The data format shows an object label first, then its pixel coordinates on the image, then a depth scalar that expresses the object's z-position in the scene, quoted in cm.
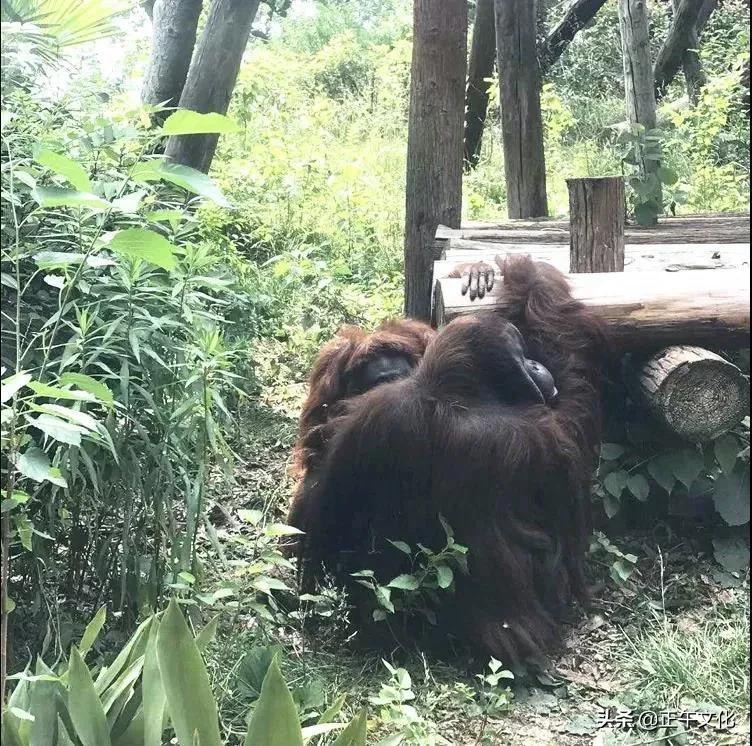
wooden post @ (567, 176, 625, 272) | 304
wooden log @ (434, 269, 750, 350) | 241
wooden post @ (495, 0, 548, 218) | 477
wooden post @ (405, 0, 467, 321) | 386
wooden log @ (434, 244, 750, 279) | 309
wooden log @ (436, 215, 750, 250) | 400
